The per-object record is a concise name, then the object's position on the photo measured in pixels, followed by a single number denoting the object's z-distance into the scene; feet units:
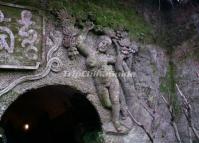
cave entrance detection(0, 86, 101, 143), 15.70
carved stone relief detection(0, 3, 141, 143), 13.34
